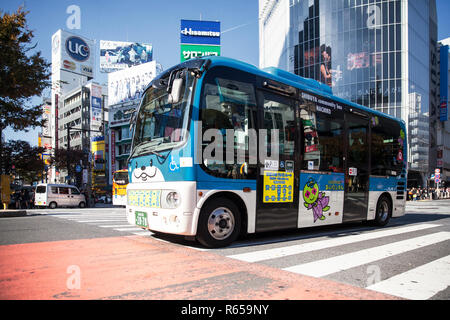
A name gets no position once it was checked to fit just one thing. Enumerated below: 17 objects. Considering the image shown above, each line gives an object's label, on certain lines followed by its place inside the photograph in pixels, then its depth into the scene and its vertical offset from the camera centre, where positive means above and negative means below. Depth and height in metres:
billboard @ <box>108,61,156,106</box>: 51.69 +15.58
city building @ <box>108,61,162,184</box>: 53.47 +11.61
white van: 23.05 -2.06
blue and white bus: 4.90 +0.27
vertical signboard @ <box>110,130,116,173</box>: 56.44 +3.68
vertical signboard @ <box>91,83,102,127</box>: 64.44 +13.51
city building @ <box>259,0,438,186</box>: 43.81 +17.22
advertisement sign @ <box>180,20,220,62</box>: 27.92 +12.12
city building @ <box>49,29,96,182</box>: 79.62 +27.82
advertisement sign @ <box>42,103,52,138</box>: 84.12 +12.89
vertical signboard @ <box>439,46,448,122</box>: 52.75 +13.88
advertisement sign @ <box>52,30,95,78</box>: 80.62 +31.78
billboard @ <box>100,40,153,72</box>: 71.62 +27.03
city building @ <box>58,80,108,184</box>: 64.94 +13.27
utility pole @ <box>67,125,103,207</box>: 27.29 -2.59
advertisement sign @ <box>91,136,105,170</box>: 59.59 +4.05
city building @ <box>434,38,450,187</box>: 53.00 +11.16
